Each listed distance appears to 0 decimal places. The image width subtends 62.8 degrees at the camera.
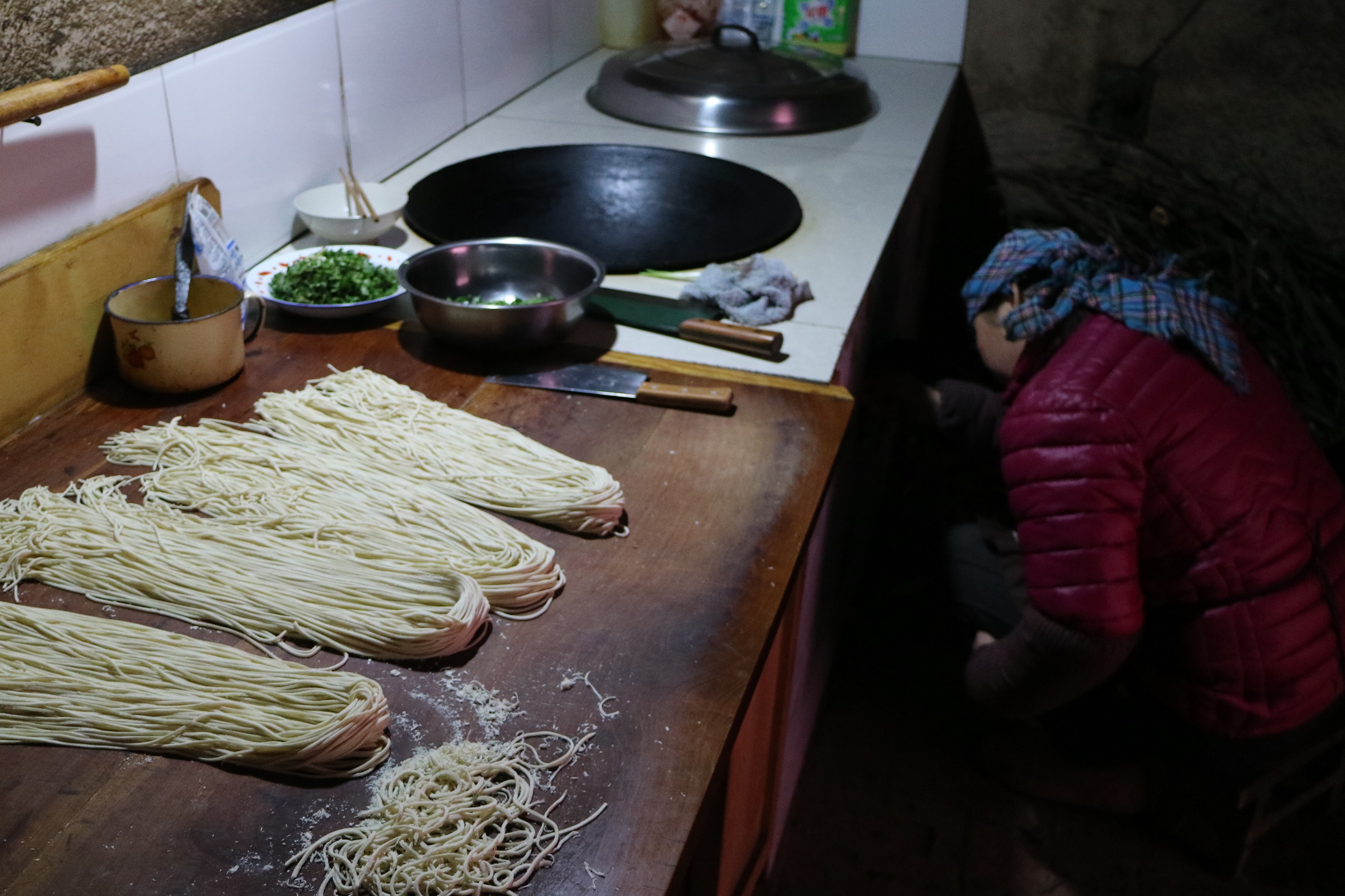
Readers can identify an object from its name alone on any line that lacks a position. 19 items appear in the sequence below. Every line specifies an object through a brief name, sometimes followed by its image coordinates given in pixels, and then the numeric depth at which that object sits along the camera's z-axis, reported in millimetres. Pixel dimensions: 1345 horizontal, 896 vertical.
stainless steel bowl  1560
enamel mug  1408
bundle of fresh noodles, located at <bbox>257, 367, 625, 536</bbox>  1252
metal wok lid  2607
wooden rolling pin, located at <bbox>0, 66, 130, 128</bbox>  1254
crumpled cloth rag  1698
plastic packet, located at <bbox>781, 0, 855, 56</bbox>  3195
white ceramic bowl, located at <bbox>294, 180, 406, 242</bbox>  1854
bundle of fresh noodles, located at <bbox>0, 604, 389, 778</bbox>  922
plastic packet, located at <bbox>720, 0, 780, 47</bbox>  3195
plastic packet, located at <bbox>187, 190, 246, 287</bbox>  1570
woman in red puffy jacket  1694
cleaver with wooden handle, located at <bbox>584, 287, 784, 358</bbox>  1614
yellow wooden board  1342
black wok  1967
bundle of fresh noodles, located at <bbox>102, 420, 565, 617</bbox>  1142
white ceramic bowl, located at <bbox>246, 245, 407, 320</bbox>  1637
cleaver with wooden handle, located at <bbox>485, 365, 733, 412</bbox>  1481
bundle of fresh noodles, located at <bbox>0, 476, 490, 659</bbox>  1059
